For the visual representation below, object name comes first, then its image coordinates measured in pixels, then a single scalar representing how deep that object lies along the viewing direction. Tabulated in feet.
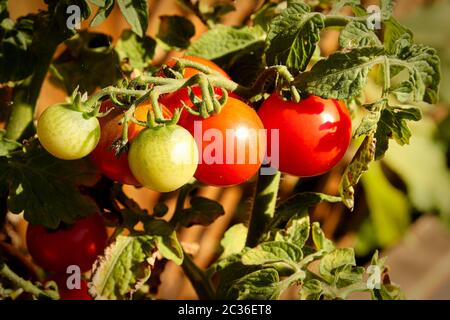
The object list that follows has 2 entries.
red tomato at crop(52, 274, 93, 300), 1.59
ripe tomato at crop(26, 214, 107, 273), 1.58
